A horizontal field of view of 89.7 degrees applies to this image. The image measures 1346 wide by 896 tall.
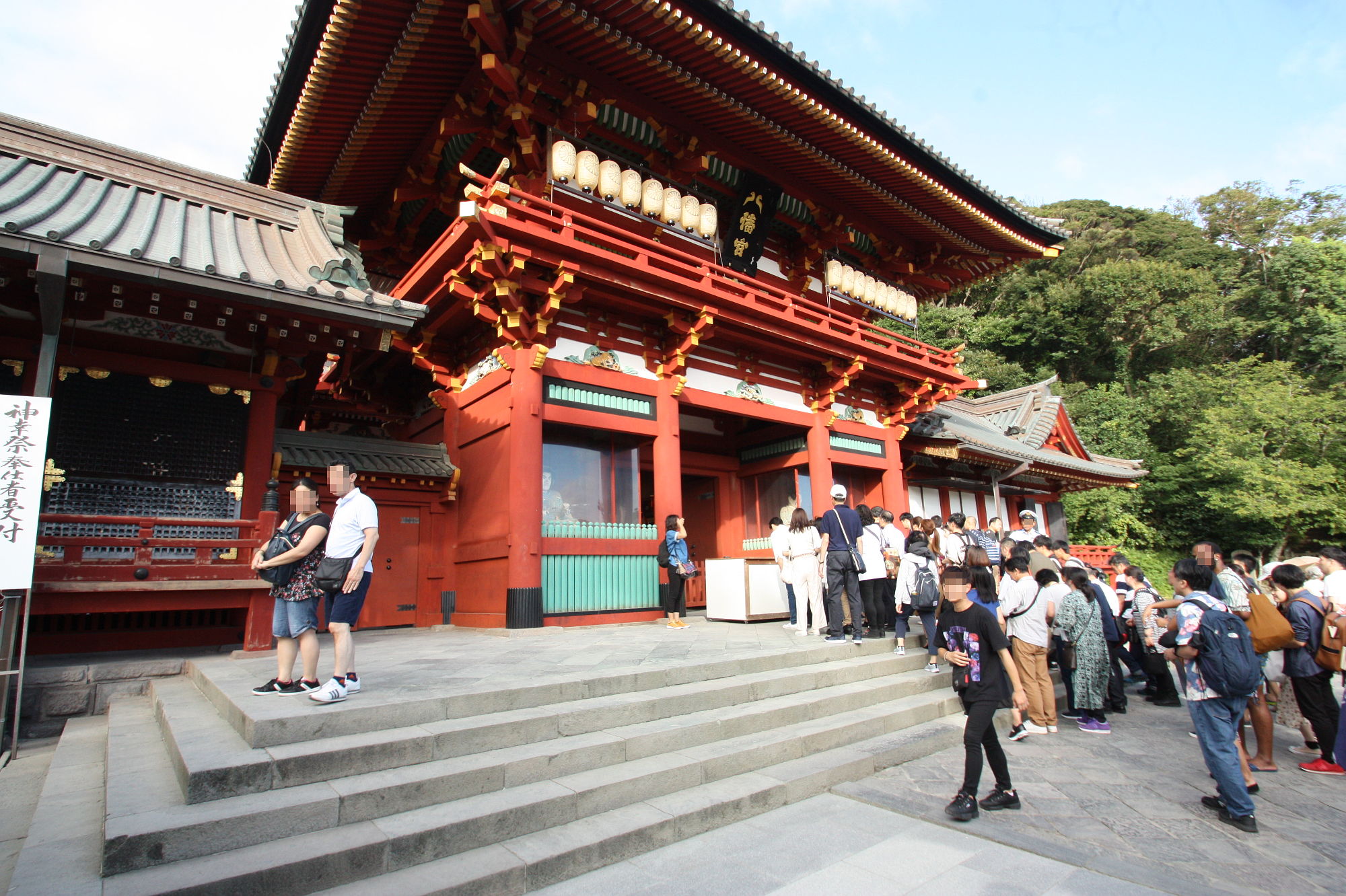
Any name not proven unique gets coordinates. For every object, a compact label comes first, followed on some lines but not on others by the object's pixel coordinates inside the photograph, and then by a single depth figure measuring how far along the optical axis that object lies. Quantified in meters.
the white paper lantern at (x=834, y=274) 14.34
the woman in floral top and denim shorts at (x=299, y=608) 4.58
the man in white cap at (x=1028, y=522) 9.51
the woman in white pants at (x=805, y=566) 8.36
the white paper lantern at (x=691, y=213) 11.62
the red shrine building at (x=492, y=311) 6.68
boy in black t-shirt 4.18
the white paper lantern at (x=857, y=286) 14.80
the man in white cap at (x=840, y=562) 7.68
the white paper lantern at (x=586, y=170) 10.27
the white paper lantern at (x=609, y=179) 10.55
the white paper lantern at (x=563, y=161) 10.02
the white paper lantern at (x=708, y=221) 11.86
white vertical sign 4.91
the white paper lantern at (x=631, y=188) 10.83
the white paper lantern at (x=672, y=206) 11.38
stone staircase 3.07
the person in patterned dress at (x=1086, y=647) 6.81
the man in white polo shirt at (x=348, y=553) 4.52
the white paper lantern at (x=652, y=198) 11.09
